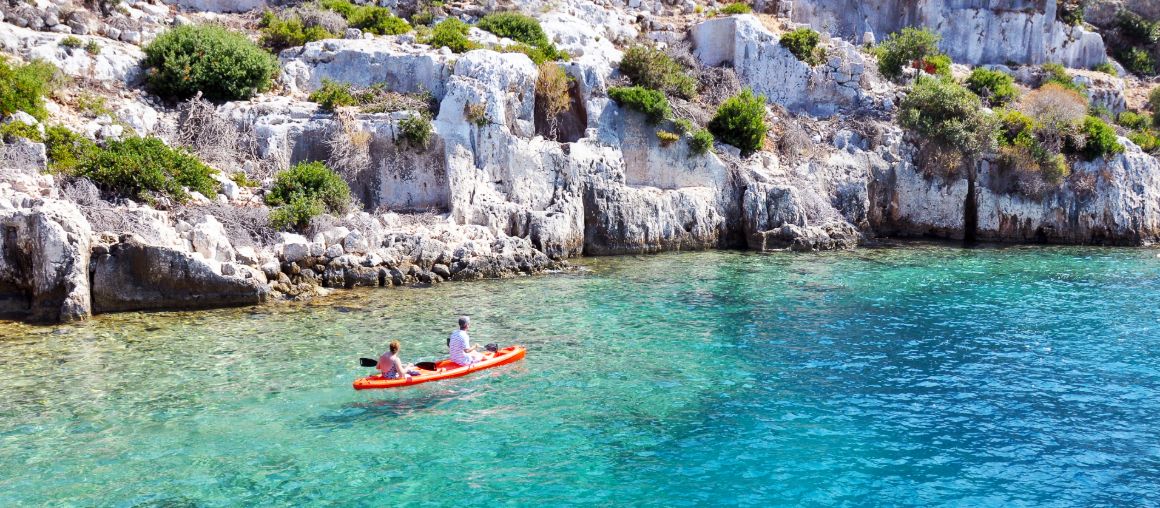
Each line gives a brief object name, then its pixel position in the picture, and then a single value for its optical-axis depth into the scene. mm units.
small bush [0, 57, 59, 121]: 19984
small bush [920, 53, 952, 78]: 36031
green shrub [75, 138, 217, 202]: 19703
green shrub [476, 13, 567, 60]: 29344
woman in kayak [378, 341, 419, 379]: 12719
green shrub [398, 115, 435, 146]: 24203
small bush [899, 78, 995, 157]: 29750
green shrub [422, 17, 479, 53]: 27781
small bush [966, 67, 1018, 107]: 34281
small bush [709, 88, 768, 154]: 28984
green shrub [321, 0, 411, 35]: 29109
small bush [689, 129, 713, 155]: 27750
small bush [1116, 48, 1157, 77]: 44781
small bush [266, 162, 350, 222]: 21188
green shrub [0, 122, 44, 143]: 19438
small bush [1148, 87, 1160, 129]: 37531
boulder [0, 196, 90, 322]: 16828
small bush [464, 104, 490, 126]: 24953
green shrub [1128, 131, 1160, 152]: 33688
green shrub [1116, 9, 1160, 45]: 45594
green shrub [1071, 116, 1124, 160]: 30781
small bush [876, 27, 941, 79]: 35188
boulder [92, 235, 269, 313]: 17562
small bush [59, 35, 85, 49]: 24264
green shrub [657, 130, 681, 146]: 27703
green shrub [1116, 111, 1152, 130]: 37219
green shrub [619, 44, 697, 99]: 29062
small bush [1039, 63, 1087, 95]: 38222
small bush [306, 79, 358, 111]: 24922
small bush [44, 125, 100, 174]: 19672
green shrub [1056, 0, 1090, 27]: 44312
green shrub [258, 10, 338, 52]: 27719
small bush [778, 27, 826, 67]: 33312
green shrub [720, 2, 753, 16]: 35250
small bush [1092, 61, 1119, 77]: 43250
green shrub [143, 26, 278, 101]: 24375
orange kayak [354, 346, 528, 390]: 12609
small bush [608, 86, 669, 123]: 27344
